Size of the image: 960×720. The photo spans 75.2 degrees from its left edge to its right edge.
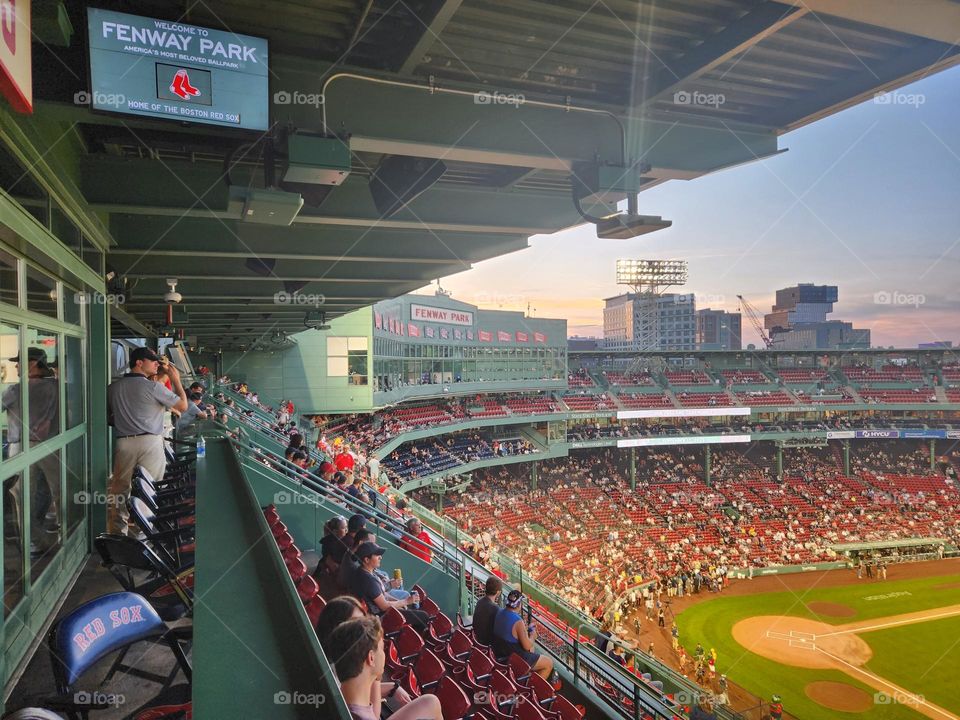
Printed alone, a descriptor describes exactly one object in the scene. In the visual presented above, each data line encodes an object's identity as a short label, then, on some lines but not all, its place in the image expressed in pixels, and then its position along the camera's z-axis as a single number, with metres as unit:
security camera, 8.90
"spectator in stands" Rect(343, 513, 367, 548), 6.11
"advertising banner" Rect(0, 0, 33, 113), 2.13
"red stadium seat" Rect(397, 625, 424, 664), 4.94
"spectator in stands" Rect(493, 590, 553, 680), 5.75
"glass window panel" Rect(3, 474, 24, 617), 3.57
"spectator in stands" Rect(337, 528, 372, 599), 5.13
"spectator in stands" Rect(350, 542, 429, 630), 5.00
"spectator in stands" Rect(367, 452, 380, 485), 16.34
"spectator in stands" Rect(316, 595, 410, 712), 2.79
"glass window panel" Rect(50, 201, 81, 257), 4.54
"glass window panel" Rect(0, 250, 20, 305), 3.50
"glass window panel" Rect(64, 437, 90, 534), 5.26
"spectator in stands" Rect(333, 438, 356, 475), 12.10
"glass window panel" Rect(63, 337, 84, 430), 5.36
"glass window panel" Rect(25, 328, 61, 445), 4.17
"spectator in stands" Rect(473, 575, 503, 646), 5.89
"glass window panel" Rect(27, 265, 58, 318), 4.16
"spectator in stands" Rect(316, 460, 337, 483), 9.18
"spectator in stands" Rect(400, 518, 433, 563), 7.48
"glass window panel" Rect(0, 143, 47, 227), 3.37
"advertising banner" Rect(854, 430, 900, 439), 42.19
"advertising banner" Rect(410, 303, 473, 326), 32.72
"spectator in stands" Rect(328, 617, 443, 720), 2.29
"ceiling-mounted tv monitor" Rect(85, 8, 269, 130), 3.50
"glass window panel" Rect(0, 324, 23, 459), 3.48
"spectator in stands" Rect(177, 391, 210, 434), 7.79
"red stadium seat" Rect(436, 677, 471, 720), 4.36
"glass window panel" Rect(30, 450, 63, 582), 4.20
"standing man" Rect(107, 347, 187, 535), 5.13
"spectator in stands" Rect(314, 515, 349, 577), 5.61
